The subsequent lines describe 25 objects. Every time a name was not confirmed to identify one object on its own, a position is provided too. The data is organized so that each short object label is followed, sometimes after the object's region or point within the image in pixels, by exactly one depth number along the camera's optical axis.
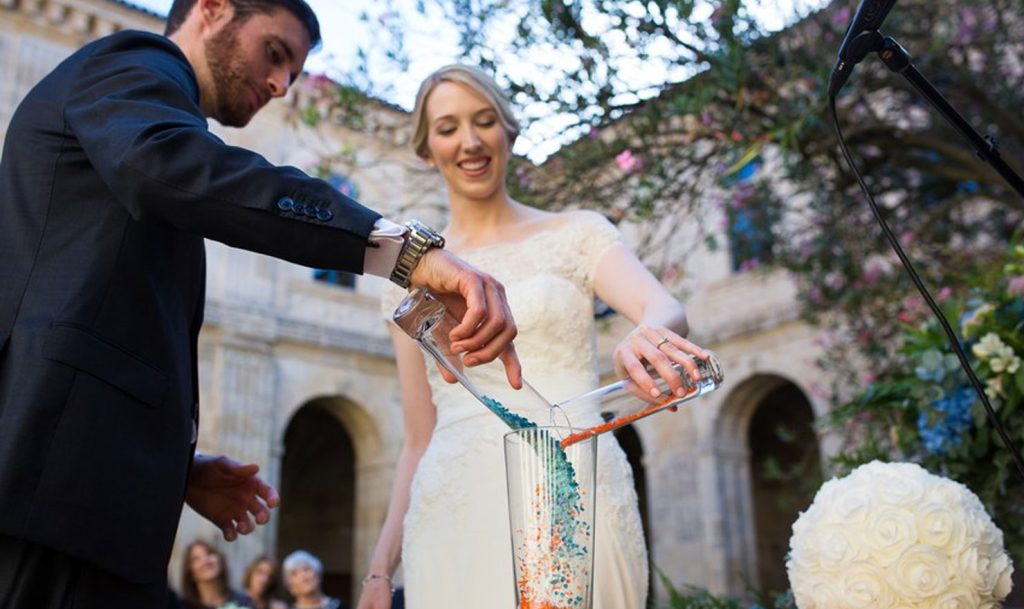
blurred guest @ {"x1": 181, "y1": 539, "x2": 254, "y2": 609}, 6.49
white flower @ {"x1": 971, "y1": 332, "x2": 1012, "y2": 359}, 2.74
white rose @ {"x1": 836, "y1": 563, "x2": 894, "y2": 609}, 1.63
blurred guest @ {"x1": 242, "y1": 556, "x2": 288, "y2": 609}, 7.35
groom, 1.20
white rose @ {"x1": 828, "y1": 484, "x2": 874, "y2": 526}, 1.71
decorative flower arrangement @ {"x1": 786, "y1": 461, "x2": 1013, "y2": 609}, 1.63
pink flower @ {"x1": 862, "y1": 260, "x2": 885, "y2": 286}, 7.04
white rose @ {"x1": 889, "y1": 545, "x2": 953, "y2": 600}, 1.61
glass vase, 1.01
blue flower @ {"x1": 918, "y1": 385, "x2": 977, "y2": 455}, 2.78
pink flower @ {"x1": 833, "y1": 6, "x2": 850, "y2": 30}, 5.79
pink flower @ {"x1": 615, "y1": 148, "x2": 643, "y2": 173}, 5.28
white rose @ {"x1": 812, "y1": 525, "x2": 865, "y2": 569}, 1.68
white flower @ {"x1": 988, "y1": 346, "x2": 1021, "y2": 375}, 2.70
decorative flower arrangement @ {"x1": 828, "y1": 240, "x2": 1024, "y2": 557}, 2.74
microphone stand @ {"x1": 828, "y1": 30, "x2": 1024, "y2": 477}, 1.67
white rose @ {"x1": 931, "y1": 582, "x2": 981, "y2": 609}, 1.62
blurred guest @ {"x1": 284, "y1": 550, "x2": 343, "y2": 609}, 6.75
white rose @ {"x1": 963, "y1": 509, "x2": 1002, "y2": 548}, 1.68
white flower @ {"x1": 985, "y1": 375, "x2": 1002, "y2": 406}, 2.73
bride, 1.87
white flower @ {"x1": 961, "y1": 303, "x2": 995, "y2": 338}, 2.88
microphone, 1.64
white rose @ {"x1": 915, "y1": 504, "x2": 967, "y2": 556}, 1.66
